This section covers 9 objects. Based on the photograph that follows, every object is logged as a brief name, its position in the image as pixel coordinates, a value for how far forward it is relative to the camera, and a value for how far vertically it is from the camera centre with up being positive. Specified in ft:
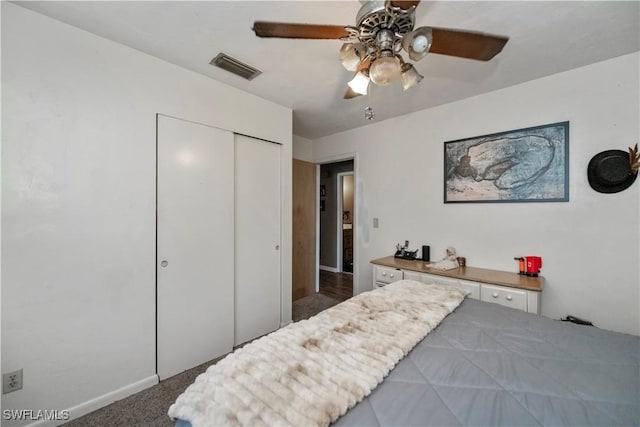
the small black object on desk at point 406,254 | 9.40 -1.56
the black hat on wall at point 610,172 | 5.92 +1.09
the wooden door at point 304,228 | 11.71 -0.73
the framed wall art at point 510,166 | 6.80 +1.50
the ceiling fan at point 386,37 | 3.53 +2.82
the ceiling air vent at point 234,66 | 6.18 +3.89
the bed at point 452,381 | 2.36 -1.91
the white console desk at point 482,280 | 6.27 -1.92
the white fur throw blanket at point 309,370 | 2.32 -1.83
